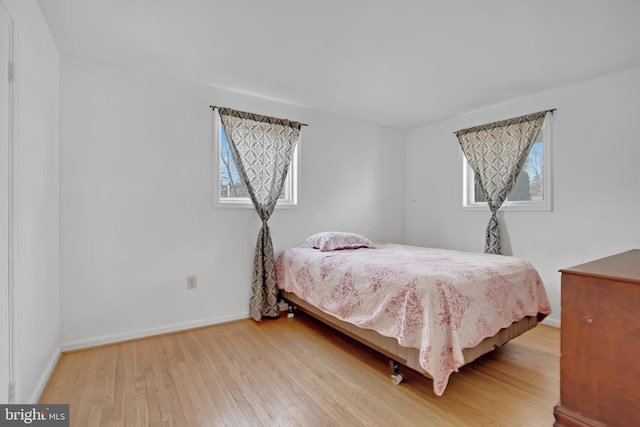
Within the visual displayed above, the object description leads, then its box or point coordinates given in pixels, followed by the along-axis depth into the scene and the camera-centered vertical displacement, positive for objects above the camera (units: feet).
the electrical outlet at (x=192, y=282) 8.82 -2.14
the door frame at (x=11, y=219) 4.34 -0.10
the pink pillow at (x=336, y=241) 9.43 -0.98
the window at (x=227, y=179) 9.44 +1.14
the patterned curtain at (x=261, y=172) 9.48 +1.40
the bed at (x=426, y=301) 5.17 -1.93
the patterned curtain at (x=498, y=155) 9.73 +2.08
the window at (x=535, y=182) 9.43 +1.07
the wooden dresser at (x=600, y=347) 3.78 -1.88
